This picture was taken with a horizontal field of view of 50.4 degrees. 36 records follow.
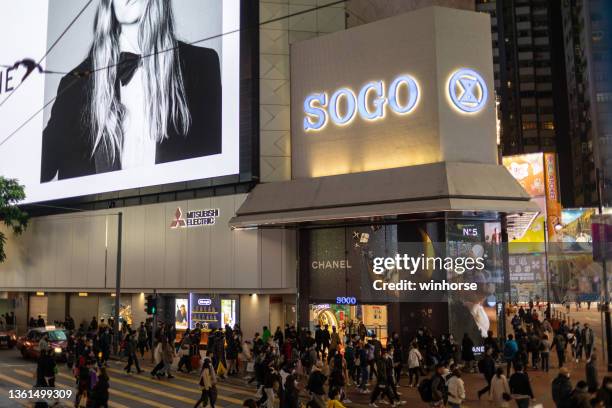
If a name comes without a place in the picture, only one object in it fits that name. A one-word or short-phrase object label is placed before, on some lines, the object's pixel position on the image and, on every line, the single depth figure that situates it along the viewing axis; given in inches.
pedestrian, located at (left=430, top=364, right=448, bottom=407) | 599.4
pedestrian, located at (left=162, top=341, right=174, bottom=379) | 930.1
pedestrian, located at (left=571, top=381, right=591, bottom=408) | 454.0
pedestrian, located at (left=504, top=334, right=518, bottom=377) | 829.2
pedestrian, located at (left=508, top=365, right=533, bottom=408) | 553.8
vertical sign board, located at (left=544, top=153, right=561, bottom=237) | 2123.5
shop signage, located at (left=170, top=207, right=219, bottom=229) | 1273.4
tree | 1584.6
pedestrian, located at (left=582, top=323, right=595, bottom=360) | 936.9
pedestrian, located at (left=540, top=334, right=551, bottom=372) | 911.0
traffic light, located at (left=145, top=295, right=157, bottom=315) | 1099.9
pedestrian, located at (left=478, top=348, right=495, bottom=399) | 715.4
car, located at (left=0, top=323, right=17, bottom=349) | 1386.6
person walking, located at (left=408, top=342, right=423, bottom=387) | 821.2
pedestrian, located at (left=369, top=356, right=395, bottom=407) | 718.5
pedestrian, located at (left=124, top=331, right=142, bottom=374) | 999.6
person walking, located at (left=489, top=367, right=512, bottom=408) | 557.0
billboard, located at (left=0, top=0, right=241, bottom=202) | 1304.1
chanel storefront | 1014.4
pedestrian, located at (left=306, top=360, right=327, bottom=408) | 616.1
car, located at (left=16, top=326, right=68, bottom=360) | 1112.8
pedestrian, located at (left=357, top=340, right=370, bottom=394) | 810.2
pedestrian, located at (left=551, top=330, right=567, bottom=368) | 868.5
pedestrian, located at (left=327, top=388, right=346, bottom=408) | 539.5
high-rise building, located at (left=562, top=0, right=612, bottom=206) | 3580.2
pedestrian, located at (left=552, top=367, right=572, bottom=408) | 515.5
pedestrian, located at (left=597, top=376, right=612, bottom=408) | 474.6
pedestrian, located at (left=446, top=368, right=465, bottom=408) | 582.2
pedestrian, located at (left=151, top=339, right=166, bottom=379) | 933.2
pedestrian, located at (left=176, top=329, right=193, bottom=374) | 999.6
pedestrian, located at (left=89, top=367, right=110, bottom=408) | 588.1
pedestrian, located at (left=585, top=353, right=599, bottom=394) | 606.5
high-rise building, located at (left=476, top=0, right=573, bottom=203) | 5295.3
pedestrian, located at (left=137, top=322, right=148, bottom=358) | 1175.3
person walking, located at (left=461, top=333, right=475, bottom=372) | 929.5
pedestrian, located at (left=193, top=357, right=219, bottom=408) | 661.9
